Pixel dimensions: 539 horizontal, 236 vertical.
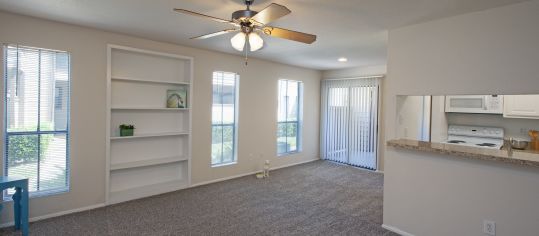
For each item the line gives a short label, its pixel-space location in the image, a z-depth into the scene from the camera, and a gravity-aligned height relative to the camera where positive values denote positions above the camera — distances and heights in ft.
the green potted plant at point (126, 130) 12.17 -0.76
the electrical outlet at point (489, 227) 7.65 -3.02
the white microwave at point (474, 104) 13.23 +0.78
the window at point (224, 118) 15.64 -0.18
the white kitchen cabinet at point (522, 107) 12.08 +0.61
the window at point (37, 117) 9.68 -0.21
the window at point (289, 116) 19.44 -0.01
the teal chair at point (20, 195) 8.57 -2.74
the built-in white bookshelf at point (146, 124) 12.14 -0.52
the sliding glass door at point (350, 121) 18.76 -0.31
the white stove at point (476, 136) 13.64 -0.84
